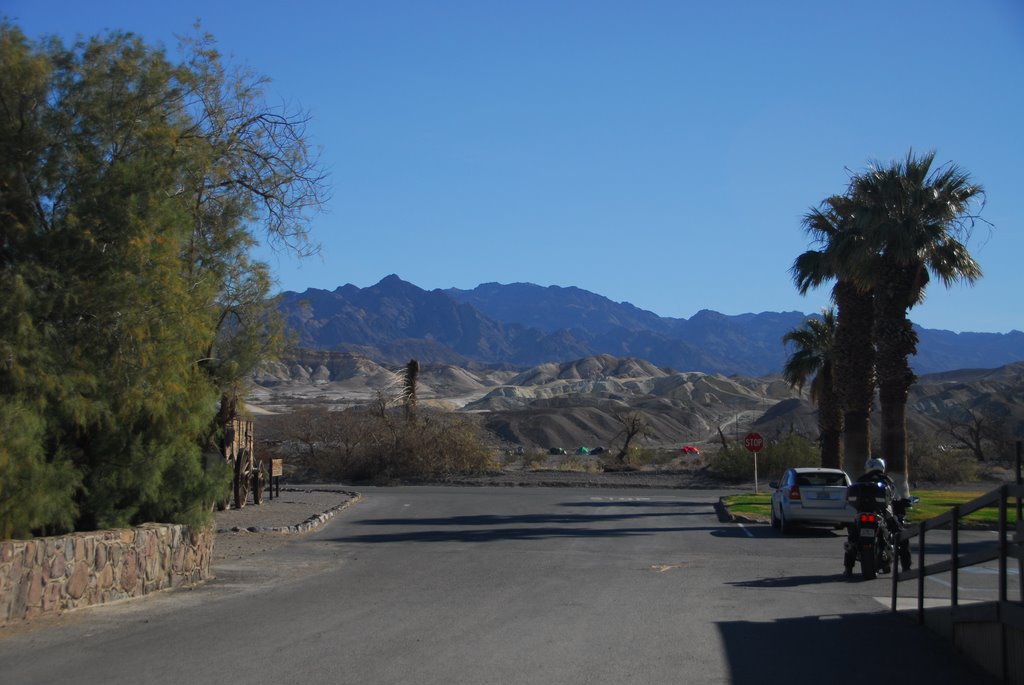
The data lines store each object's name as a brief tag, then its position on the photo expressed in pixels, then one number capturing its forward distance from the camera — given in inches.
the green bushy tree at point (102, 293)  463.5
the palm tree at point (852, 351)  1185.4
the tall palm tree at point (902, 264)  1091.3
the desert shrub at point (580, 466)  2196.1
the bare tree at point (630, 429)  2267.5
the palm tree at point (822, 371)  1380.4
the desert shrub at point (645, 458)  2262.6
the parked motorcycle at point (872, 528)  591.2
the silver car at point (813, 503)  912.9
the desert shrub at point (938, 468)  1812.3
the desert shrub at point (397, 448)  2000.5
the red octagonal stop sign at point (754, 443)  1401.3
